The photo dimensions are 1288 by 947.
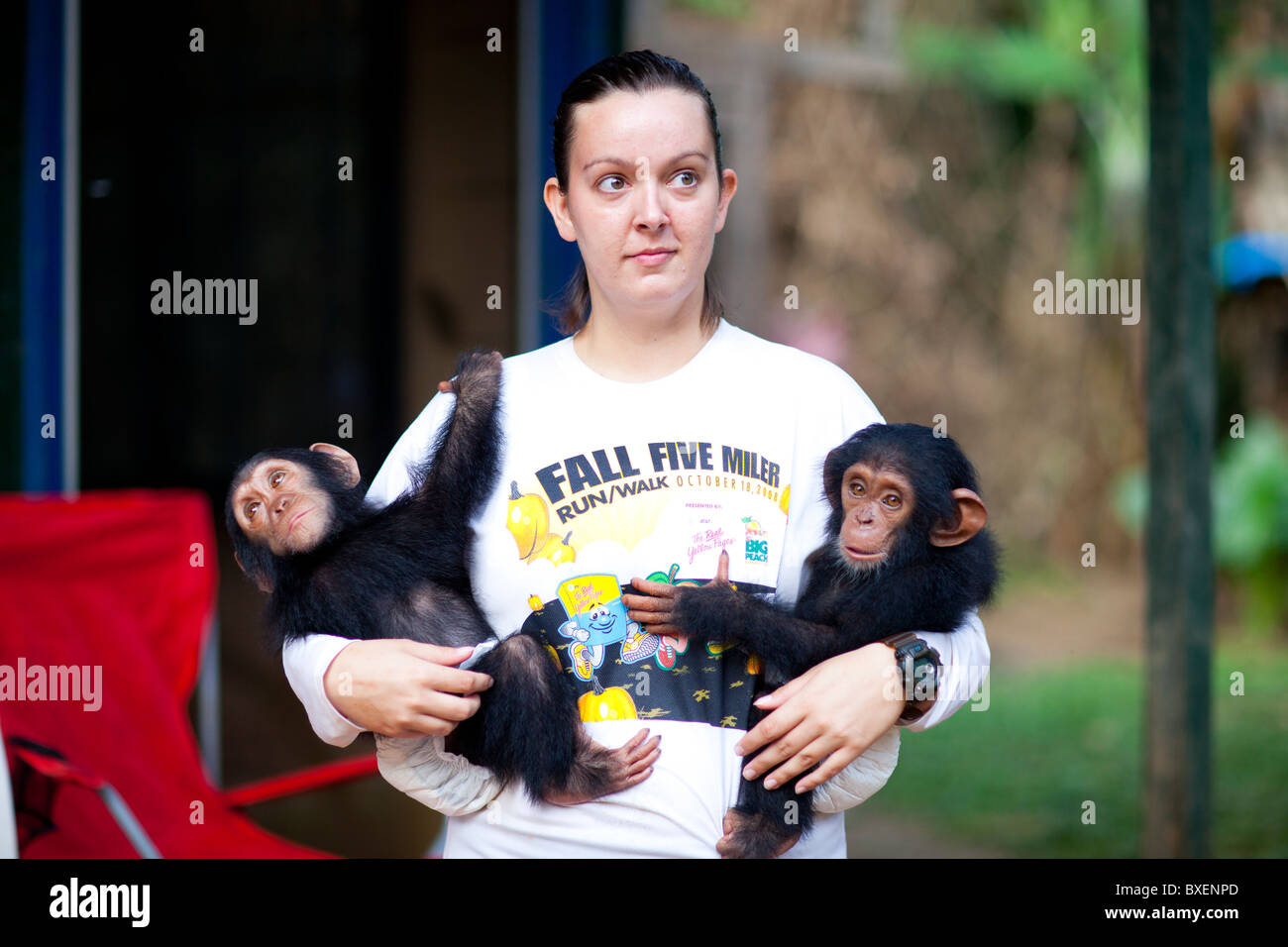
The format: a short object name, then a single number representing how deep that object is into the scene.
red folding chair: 4.86
